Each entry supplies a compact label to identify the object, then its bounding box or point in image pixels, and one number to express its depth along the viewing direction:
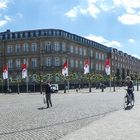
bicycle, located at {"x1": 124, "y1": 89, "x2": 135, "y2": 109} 11.25
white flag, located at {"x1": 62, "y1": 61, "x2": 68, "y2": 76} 30.95
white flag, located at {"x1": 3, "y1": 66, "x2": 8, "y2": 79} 33.17
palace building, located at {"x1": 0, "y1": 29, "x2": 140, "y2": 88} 46.48
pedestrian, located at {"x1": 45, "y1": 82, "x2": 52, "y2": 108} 11.82
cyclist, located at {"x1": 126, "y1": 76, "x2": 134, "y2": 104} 11.40
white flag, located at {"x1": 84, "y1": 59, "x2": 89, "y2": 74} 31.20
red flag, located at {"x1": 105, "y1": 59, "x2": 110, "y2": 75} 30.83
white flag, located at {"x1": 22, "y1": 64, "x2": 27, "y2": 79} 31.21
